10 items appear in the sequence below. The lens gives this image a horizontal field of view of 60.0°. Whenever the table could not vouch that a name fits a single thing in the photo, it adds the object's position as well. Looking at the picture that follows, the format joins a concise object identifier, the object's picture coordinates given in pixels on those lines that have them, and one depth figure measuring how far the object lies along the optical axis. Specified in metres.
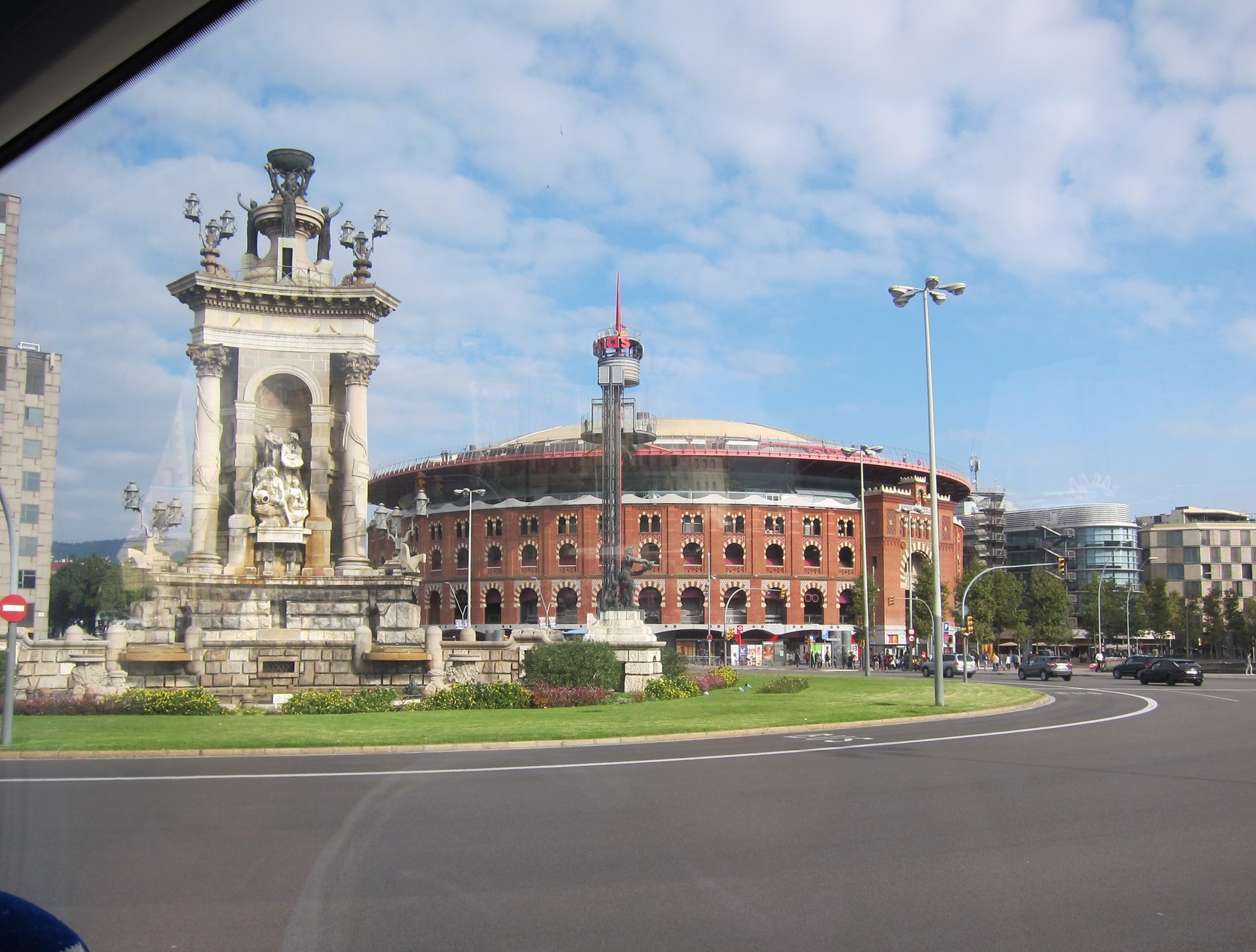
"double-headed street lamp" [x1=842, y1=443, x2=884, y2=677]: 54.42
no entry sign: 14.34
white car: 55.30
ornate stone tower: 30.64
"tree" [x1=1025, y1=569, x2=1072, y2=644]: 84.56
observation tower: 37.59
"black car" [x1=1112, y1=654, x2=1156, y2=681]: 53.78
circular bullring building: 85.88
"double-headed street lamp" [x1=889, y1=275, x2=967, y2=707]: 29.05
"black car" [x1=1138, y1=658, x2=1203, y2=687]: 46.19
